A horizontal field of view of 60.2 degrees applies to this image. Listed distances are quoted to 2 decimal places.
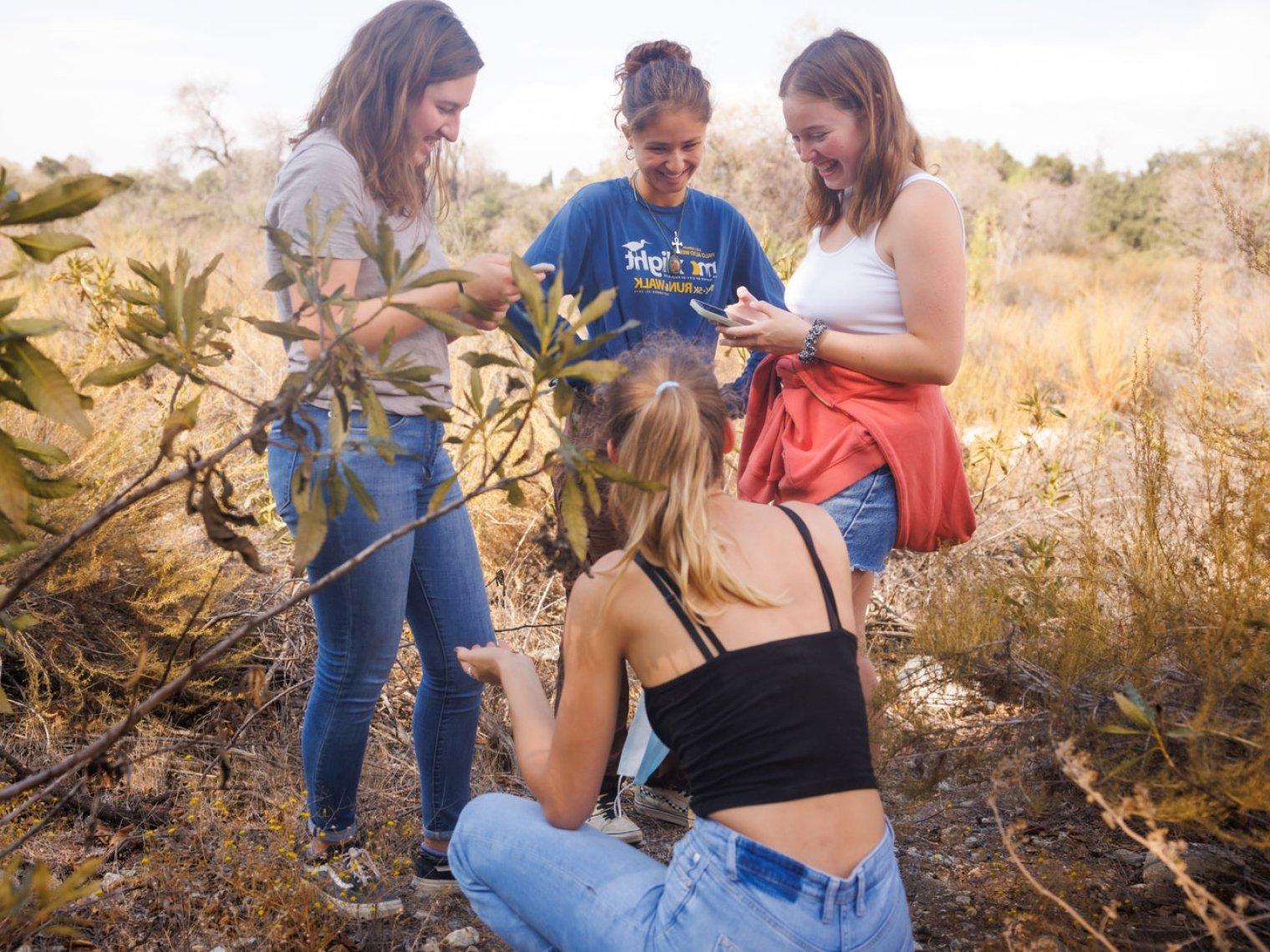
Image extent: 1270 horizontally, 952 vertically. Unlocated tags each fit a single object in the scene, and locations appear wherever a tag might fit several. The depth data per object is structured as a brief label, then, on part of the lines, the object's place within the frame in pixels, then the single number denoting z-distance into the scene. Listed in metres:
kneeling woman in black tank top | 1.50
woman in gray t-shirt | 2.04
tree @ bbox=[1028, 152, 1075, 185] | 26.84
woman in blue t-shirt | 2.48
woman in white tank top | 2.13
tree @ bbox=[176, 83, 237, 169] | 20.42
